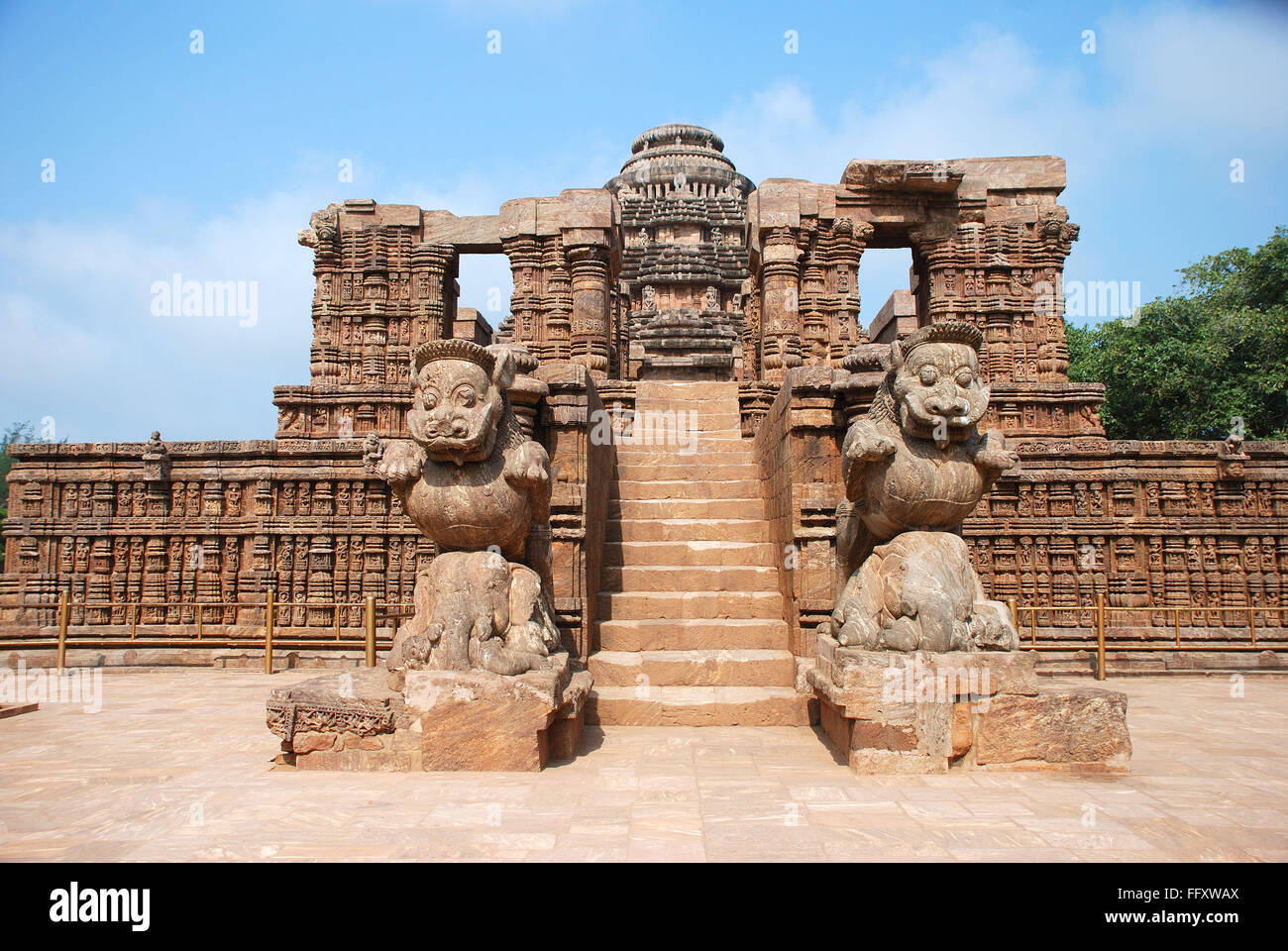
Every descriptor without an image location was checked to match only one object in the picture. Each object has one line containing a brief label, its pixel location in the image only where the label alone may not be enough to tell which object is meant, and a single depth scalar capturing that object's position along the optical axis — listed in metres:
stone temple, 6.16
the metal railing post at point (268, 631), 8.70
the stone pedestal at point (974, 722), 4.56
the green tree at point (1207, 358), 18.91
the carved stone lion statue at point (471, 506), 4.85
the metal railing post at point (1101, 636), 8.34
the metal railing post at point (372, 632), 7.95
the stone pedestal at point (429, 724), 4.61
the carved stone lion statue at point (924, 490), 4.82
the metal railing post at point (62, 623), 8.89
